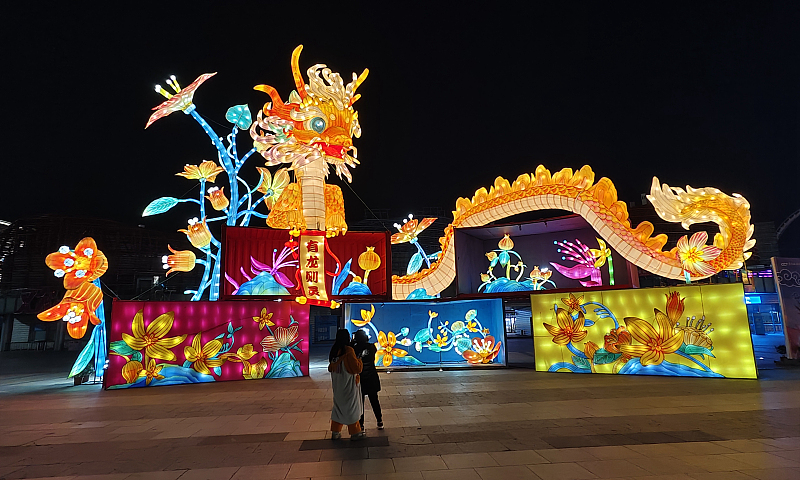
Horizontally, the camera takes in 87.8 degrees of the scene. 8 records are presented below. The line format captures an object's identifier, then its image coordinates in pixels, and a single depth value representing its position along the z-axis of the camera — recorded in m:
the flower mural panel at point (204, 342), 10.86
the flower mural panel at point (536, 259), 13.66
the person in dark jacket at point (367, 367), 6.02
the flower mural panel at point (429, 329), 13.54
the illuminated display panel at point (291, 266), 12.83
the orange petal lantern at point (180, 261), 13.04
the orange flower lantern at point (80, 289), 10.53
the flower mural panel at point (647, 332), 9.91
